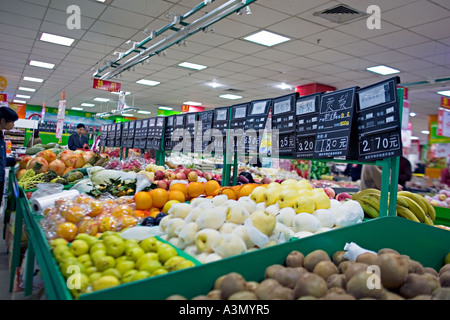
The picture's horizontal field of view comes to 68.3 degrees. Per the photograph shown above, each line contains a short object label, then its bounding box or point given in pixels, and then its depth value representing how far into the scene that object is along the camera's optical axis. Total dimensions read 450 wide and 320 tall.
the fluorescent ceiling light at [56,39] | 7.74
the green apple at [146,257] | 1.30
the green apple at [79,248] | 1.37
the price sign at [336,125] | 1.98
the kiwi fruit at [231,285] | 1.07
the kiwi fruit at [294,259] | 1.31
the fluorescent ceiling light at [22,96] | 17.49
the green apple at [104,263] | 1.26
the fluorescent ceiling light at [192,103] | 15.89
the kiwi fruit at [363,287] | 1.09
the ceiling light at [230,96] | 13.26
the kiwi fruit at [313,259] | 1.31
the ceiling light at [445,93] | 9.89
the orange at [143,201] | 2.21
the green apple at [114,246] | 1.35
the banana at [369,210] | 2.07
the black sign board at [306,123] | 2.25
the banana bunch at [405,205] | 2.09
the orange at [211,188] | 2.58
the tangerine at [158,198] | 2.27
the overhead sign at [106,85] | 9.17
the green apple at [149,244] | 1.42
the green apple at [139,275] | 1.16
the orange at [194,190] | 2.54
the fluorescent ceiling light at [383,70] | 8.18
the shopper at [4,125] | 3.99
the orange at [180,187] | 2.52
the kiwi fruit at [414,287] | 1.18
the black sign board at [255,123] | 2.63
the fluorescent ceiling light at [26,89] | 15.25
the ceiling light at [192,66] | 9.28
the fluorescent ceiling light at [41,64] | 10.37
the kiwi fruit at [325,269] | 1.25
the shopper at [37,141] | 9.92
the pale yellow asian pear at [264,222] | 1.51
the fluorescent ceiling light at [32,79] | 12.93
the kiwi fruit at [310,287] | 1.07
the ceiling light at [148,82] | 11.95
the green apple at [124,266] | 1.25
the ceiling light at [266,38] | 6.61
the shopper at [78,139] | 8.62
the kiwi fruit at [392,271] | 1.21
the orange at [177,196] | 2.34
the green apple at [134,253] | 1.34
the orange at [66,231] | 1.60
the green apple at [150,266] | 1.25
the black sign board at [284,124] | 2.41
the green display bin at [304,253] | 1.05
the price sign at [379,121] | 1.75
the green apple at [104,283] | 1.10
